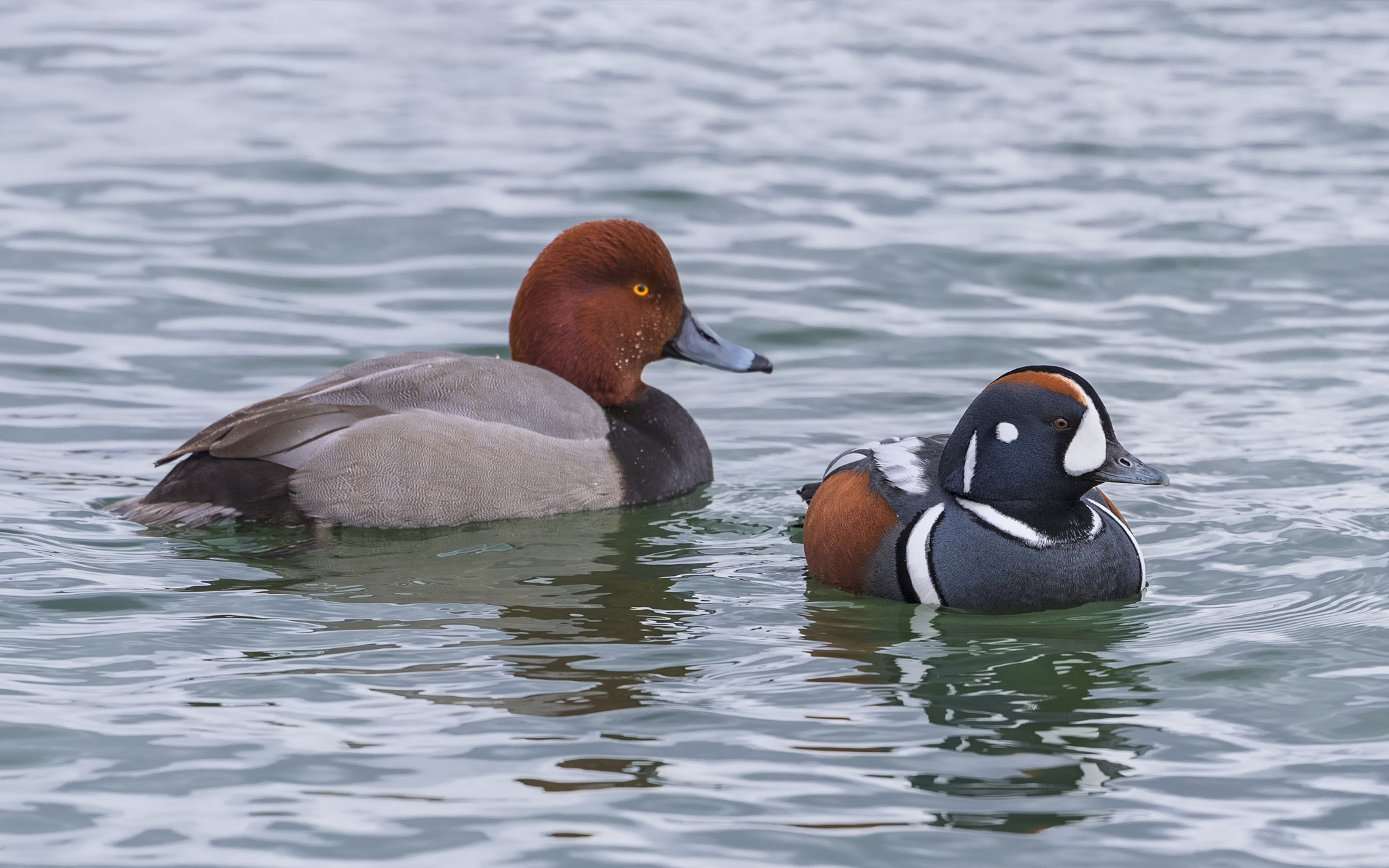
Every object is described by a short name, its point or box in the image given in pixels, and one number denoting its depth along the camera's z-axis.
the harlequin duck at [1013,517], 13.87
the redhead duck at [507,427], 16.08
